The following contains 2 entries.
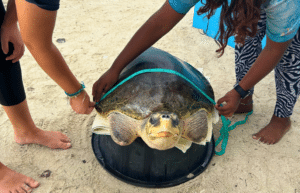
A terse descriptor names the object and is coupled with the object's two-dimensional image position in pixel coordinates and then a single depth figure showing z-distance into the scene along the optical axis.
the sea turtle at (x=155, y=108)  1.02
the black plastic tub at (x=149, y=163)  1.20
